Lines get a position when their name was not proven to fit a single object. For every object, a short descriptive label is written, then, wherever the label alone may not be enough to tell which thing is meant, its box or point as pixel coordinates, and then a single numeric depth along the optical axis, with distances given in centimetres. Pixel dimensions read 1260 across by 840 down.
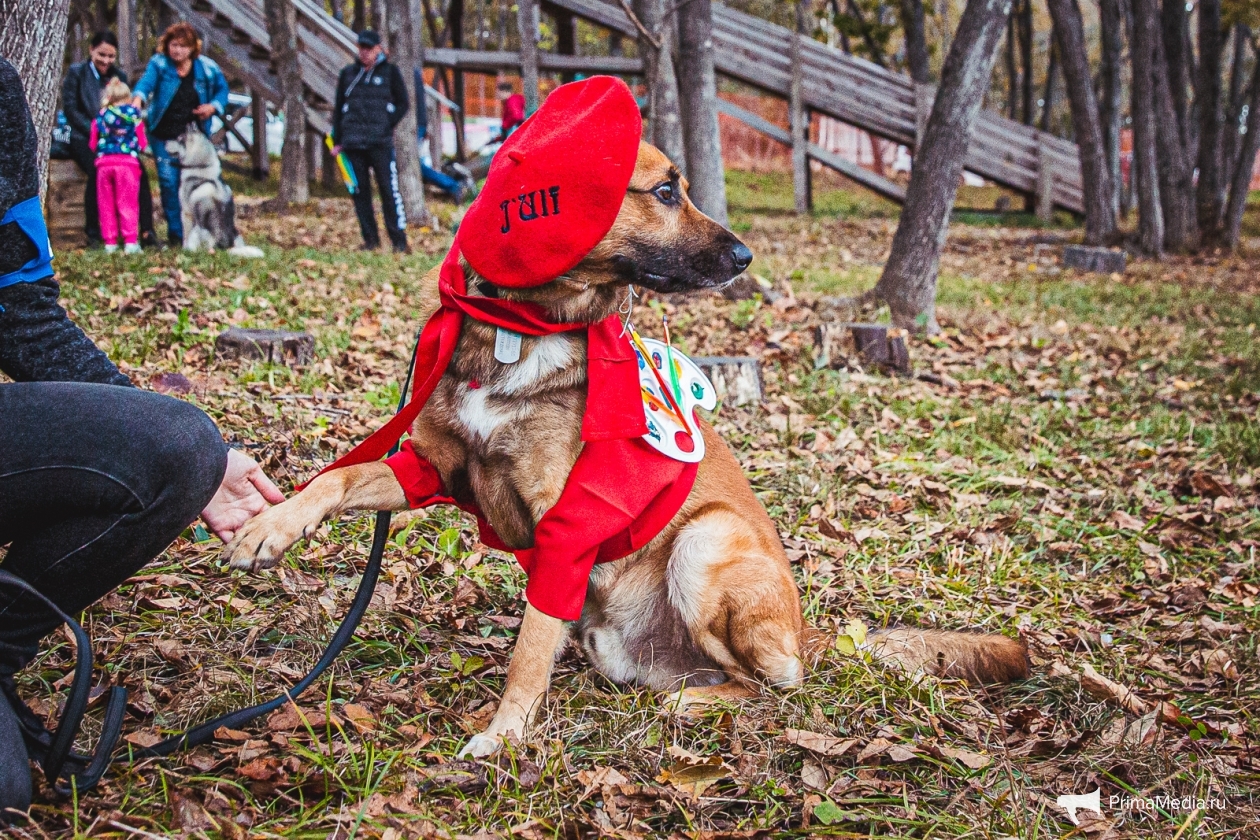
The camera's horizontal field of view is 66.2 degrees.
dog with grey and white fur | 958
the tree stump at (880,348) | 701
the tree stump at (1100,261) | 1322
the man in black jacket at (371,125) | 1090
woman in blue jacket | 980
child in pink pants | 907
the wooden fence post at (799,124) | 1841
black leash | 197
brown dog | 270
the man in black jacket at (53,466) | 205
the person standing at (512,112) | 1533
